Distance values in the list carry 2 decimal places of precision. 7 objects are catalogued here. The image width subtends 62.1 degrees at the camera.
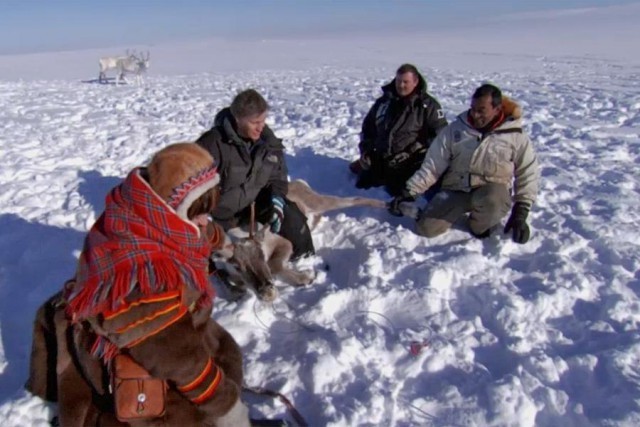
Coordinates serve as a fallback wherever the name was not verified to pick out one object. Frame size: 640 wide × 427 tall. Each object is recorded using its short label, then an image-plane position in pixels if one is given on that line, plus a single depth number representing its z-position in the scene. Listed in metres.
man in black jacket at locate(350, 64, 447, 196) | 5.60
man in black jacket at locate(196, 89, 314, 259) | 4.10
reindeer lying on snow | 3.75
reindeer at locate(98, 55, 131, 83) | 18.11
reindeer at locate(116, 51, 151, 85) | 17.97
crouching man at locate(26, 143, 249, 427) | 1.94
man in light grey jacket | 4.38
